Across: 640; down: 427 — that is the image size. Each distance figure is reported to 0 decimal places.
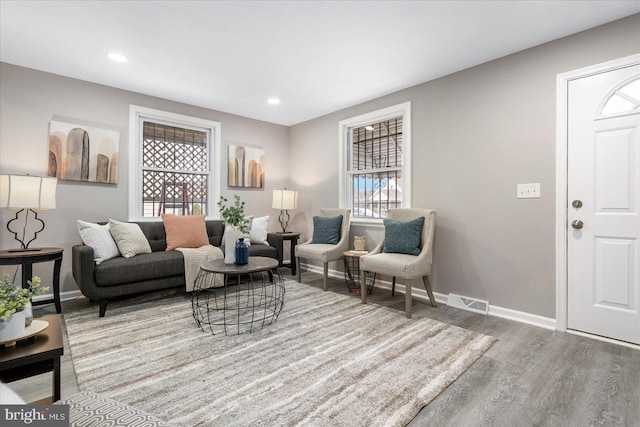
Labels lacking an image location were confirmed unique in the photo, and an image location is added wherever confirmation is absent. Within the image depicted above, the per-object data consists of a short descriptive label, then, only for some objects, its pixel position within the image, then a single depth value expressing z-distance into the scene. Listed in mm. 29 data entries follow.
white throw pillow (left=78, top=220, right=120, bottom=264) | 2877
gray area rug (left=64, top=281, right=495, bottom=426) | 1521
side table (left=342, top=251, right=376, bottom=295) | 3595
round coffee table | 2536
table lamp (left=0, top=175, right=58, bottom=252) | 2615
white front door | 2213
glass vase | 2693
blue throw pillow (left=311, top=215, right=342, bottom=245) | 4051
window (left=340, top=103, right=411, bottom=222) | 3648
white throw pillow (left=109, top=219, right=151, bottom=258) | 3086
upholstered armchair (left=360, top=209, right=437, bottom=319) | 2797
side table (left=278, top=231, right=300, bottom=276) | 4367
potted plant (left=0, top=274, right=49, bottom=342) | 1200
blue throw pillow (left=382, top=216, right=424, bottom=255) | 3123
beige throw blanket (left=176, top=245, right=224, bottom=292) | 3223
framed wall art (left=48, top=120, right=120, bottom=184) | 3225
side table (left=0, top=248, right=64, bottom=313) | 2555
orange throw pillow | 3553
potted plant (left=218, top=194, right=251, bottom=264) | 2789
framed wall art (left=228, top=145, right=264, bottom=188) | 4586
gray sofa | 2709
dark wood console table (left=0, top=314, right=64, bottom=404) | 1176
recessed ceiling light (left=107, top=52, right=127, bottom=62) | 2836
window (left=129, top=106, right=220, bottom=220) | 3814
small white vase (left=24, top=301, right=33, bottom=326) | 1345
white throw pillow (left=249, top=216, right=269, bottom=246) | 4117
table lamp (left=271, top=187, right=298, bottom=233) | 4645
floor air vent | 2918
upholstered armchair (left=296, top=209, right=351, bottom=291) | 3705
